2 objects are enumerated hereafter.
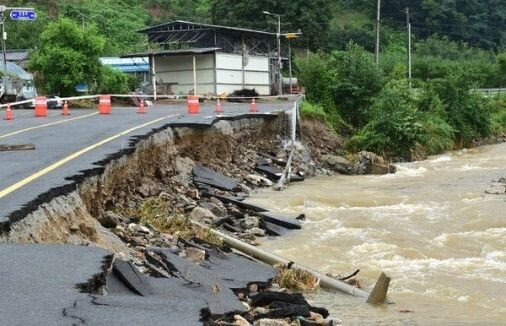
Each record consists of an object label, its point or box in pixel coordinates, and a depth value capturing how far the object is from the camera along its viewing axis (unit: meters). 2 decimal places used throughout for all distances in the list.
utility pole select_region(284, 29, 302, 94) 58.79
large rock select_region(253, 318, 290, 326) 8.32
